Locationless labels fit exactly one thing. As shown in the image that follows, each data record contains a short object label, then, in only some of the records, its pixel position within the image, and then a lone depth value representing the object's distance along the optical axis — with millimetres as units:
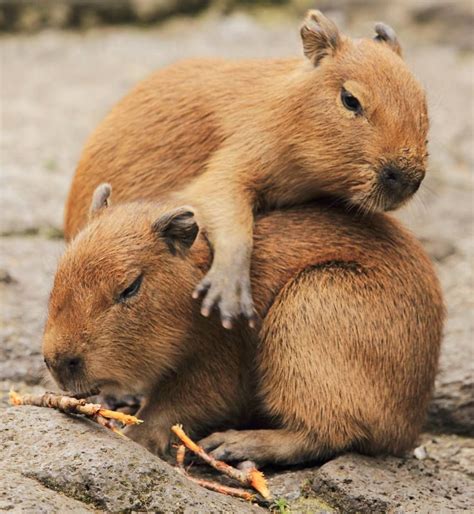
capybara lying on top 11297
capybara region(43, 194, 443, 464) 10852
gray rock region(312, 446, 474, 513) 10234
